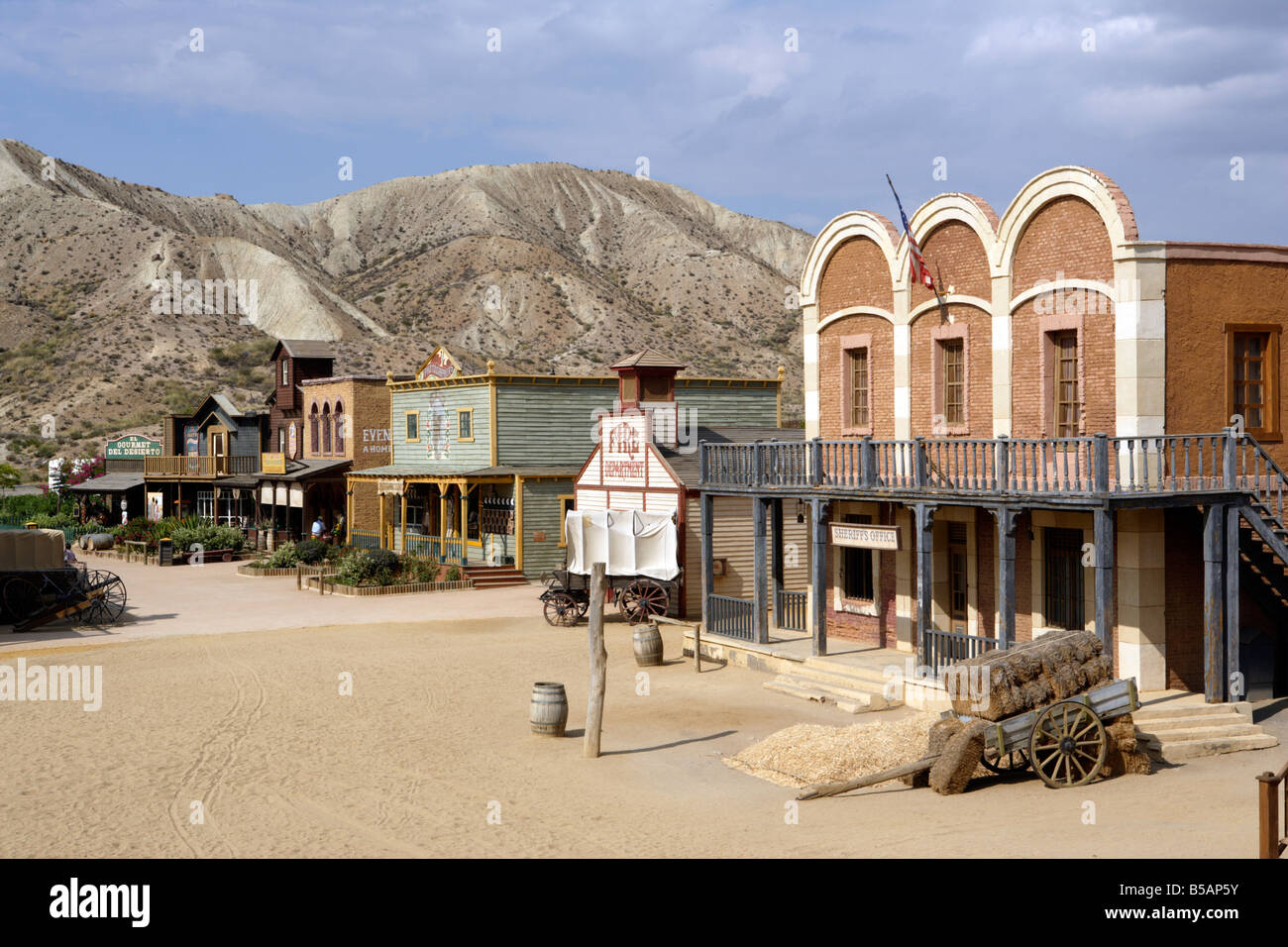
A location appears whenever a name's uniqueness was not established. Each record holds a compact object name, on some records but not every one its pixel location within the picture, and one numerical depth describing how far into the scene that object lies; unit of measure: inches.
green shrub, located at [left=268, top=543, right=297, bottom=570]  1607.8
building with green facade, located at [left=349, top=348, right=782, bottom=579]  1478.8
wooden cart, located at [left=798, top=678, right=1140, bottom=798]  568.7
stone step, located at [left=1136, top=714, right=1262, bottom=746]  640.4
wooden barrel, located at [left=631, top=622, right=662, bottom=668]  941.8
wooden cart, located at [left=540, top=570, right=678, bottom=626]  1107.9
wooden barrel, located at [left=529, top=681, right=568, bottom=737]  706.8
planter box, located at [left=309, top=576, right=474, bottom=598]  1373.0
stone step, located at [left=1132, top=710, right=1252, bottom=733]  650.2
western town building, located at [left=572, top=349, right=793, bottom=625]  1136.2
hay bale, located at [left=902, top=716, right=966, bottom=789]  588.7
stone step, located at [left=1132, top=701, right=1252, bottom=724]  659.1
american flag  851.4
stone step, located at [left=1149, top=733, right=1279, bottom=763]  634.2
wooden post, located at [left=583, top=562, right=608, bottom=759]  661.3
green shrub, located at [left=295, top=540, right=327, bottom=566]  1616.6
